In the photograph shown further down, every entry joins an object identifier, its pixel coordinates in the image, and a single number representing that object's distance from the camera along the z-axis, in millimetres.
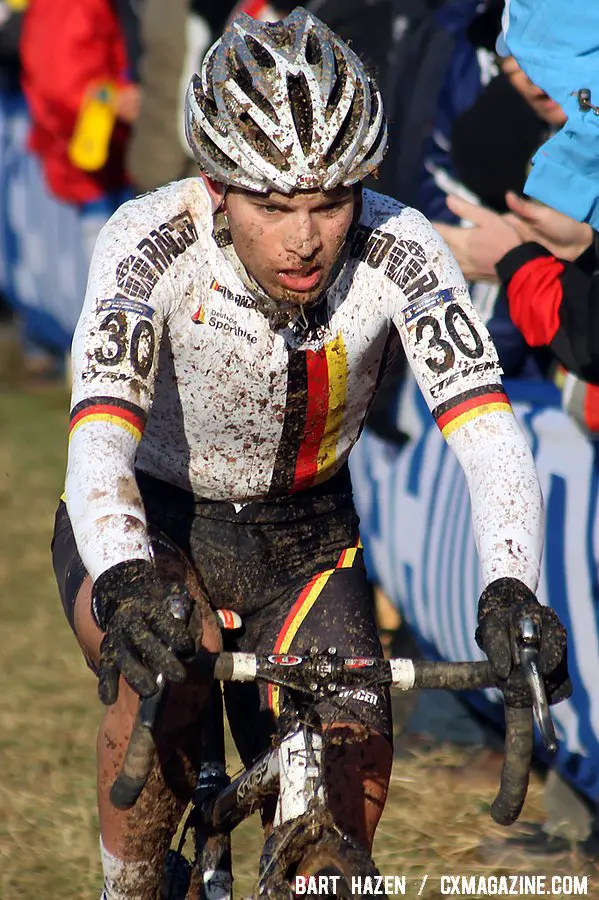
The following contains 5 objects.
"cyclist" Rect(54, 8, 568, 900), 6812
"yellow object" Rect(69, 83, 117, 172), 20281
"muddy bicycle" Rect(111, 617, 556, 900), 5953
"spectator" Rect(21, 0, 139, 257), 20312
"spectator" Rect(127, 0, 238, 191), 17797
